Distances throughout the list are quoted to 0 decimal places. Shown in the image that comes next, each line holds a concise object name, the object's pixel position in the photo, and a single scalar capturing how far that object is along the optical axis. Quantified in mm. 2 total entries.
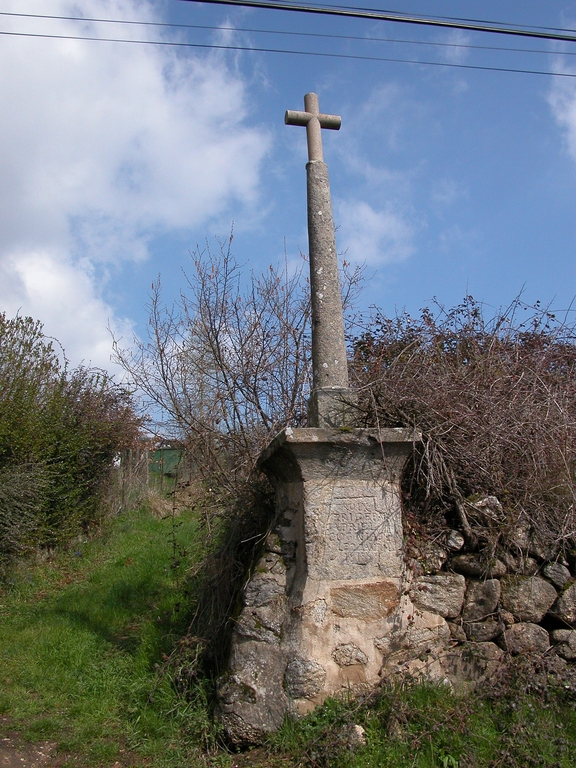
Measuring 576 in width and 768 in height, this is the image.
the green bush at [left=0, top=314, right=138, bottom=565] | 8992
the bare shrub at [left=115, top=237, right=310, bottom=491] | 6191
